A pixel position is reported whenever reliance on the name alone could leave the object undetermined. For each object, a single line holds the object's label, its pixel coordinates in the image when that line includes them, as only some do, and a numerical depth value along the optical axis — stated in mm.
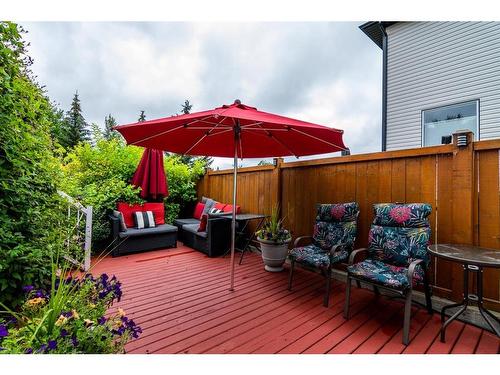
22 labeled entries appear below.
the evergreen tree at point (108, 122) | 24984
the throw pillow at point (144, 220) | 4922
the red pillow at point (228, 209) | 5134
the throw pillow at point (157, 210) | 5304
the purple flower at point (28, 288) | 1406
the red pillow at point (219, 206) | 5302
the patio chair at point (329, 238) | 2807
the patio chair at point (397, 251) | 2180
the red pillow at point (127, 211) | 4978
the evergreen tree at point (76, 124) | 19625
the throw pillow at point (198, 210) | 6176
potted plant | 3695
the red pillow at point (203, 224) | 4647
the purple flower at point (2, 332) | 1042
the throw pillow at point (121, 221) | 4562
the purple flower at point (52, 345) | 1055
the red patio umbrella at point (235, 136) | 2273
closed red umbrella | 5164
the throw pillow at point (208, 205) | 5702
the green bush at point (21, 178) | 1820
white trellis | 3489
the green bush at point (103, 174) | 4688
